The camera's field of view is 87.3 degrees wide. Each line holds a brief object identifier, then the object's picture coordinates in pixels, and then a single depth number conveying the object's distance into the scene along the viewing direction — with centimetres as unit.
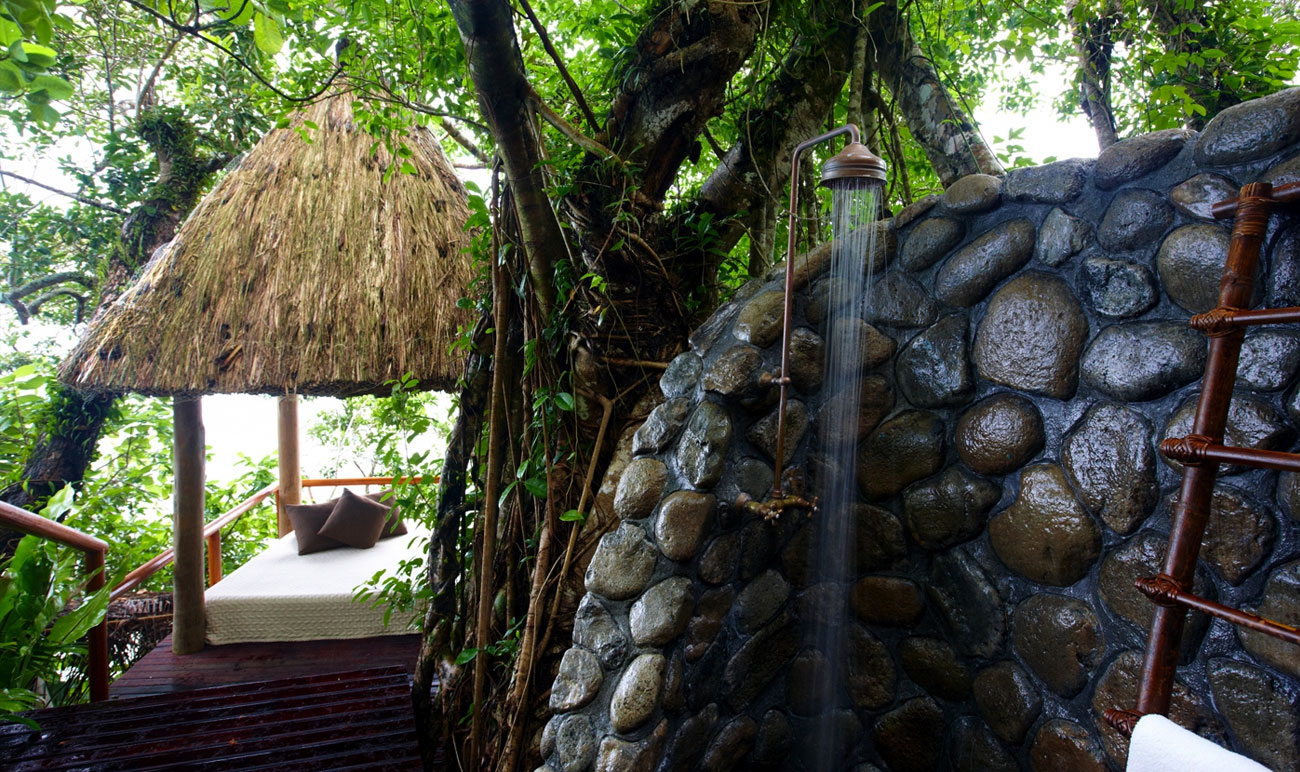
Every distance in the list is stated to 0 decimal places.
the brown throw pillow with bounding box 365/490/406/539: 468
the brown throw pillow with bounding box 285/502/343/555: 431
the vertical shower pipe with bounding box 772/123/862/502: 154
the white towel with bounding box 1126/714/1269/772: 95
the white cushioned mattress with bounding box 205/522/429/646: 358
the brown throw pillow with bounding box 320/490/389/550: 434
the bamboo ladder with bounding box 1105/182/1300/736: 111
